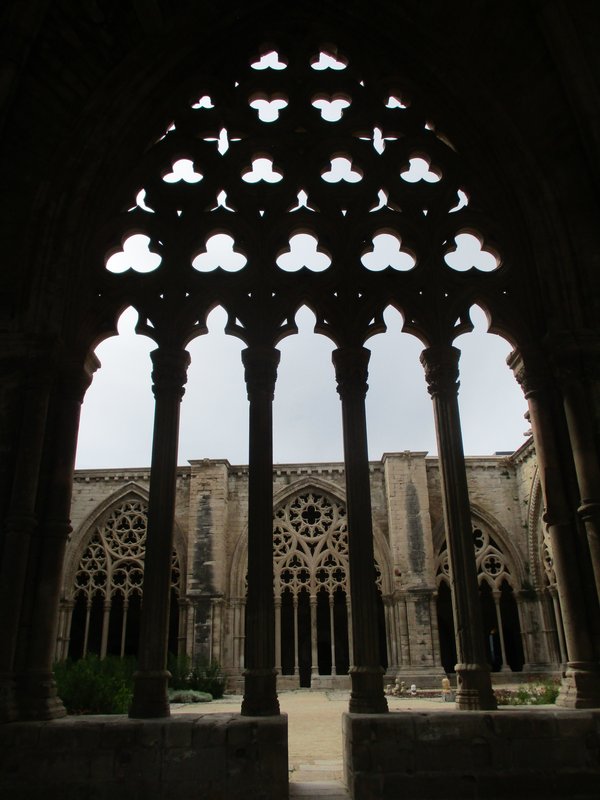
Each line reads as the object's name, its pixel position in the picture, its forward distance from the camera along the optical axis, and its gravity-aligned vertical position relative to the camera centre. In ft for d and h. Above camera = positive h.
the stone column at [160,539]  14.10 +2.58
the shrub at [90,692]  24.21 -1.30
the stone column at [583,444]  14.70 +4.49
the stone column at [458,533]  14.17 +2.59
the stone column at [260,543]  14.11 +2.45
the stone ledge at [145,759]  12.50 -1.91
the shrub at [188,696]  39.83 -2.45
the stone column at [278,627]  52.63 +1.95
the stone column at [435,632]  53.21 +1.34
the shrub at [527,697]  27.73 -2.19
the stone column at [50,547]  13.98 +2.41
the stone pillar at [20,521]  13.71 +2.90
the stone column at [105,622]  50.83 +2.72
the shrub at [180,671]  44.96 -1.08
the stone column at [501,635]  53.88 +0.95
